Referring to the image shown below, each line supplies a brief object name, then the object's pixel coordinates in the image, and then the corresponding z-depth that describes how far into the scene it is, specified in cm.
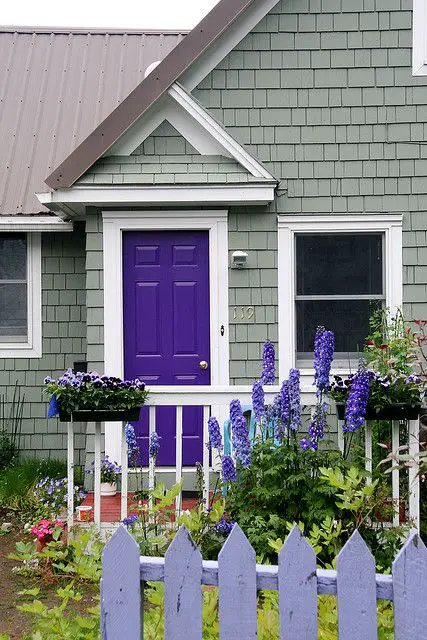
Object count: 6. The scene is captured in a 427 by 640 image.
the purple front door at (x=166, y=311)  754
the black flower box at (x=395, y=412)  482
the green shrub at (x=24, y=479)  715
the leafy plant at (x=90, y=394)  523
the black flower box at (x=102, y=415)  521
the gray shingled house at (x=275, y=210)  740
